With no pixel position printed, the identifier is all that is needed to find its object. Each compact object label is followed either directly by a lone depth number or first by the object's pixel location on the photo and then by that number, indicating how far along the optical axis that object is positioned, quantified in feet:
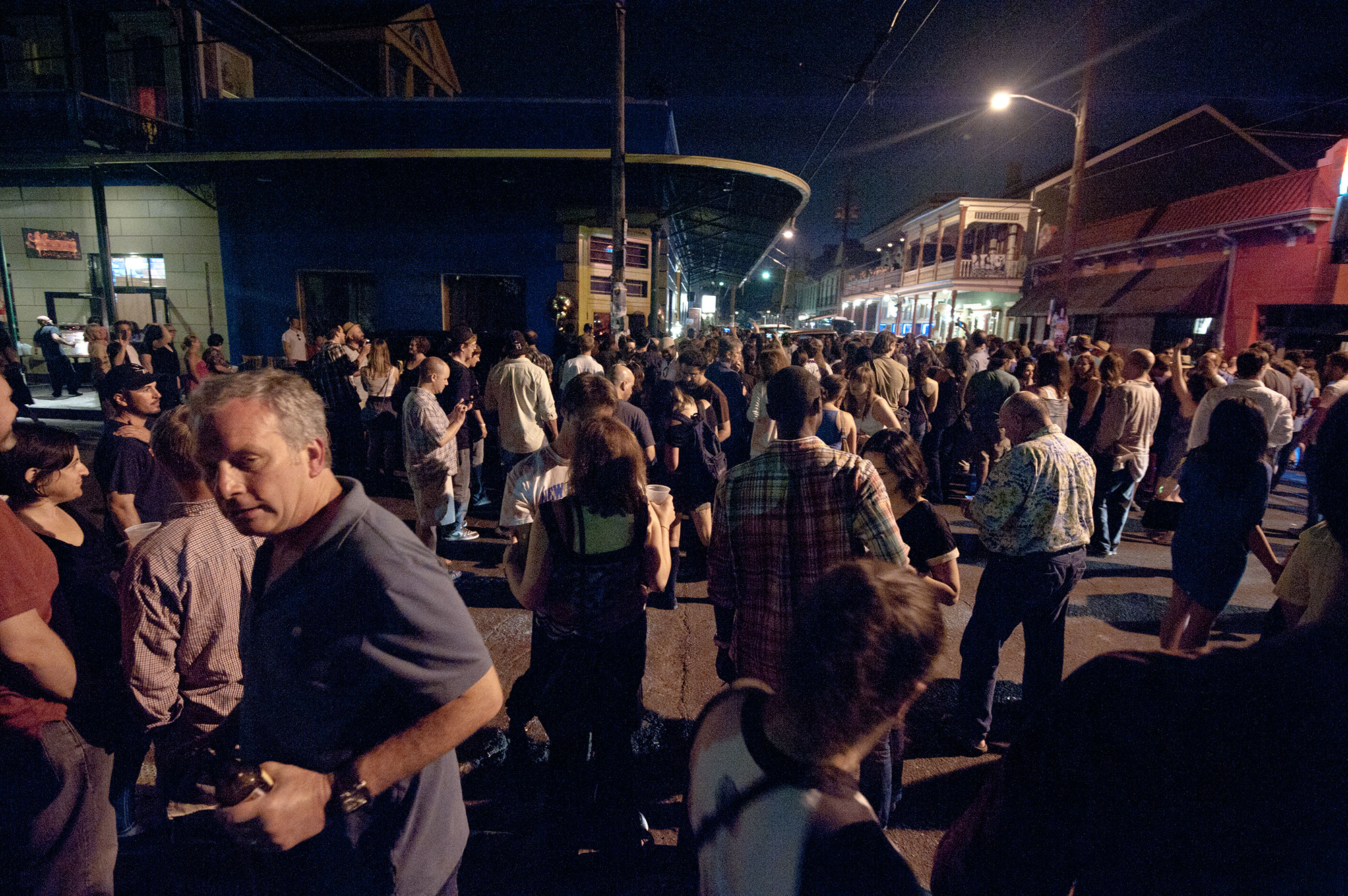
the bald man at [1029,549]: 10.12
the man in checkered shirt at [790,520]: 7.79
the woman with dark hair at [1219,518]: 10.57
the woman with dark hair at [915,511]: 9.22
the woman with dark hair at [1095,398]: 21.62
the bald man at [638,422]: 15.30
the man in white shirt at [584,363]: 23.73
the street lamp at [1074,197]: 48.83
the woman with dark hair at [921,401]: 24.44
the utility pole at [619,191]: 35.03
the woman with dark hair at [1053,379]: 18.04
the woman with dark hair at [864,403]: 20.63
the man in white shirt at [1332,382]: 20.89
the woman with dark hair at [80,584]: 6.47
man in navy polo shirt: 4.55
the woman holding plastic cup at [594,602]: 8.13
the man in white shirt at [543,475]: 9.45
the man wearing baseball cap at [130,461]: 10.64
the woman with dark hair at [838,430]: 15.80
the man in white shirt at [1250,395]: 16.99
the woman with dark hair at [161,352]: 30.35
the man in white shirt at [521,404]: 19.67
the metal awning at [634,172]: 39.40
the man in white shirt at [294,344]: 38.04
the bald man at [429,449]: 17.15
